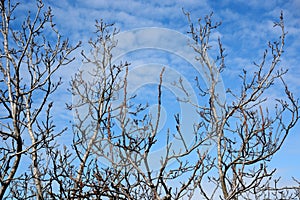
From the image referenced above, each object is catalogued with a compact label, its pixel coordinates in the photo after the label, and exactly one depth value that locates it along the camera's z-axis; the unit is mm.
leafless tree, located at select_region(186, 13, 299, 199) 5694
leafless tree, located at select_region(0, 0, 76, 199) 6332
